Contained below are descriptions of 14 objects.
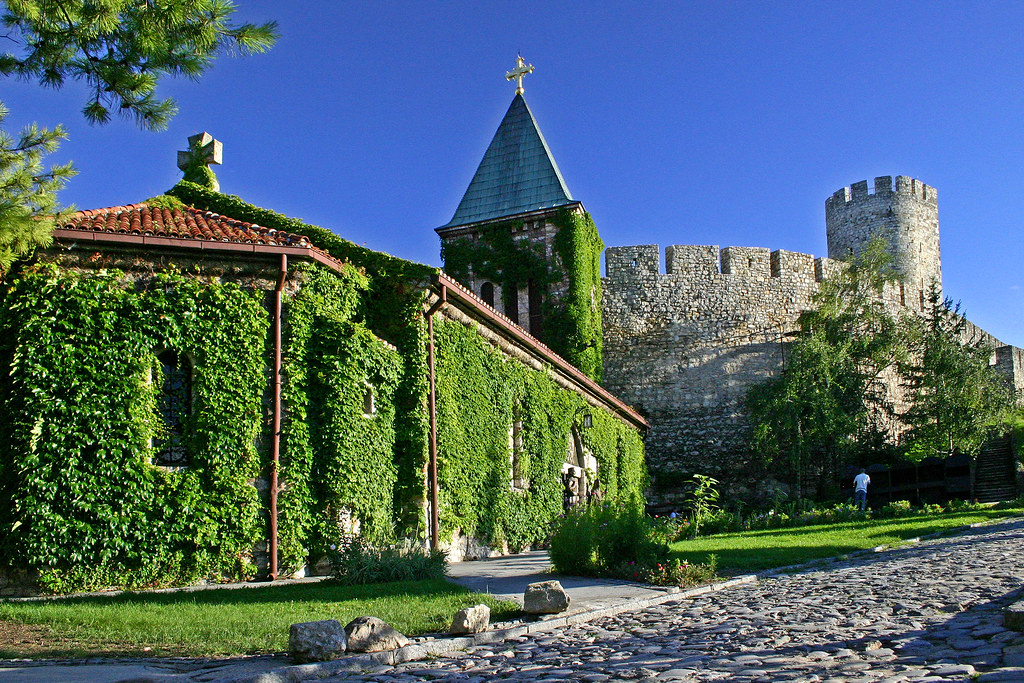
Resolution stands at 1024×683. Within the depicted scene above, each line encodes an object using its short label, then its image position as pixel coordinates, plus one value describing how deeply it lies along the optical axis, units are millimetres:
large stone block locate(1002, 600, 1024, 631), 6074
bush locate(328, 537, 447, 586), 10836
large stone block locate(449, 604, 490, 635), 7439
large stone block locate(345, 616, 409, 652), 6582
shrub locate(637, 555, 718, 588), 11109
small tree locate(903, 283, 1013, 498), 29062
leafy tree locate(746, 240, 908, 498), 29969
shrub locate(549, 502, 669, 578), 11914
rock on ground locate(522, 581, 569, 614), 8398
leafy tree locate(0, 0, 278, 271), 7918
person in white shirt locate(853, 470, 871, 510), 25355
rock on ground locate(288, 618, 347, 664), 6266
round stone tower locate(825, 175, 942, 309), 44125
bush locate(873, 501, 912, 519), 22359
